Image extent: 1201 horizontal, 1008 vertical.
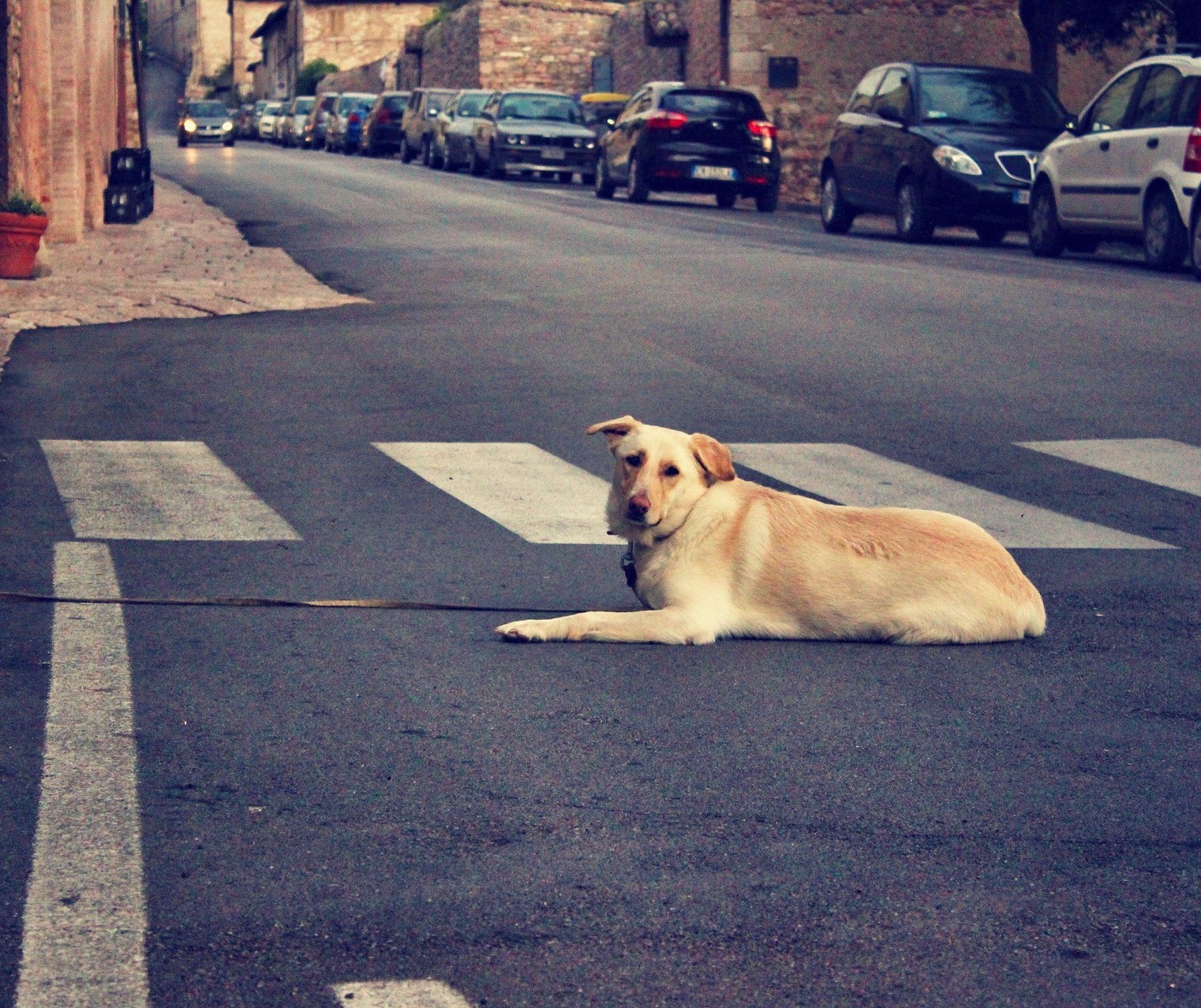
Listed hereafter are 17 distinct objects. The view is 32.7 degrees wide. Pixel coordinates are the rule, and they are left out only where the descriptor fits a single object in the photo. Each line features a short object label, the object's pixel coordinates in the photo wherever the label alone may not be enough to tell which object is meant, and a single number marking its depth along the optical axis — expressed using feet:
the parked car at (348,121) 197.47
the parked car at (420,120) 156.46
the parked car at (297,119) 230.07
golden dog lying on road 18.99
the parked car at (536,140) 130.11
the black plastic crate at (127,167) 83.30
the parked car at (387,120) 183.32
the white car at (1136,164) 63.10
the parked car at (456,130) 141.08
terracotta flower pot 55.57
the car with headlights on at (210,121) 234.38
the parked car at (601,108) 142.10
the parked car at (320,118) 210.38
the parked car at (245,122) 289.74
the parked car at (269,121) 270.67
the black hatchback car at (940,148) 76.33
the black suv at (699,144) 102.32
